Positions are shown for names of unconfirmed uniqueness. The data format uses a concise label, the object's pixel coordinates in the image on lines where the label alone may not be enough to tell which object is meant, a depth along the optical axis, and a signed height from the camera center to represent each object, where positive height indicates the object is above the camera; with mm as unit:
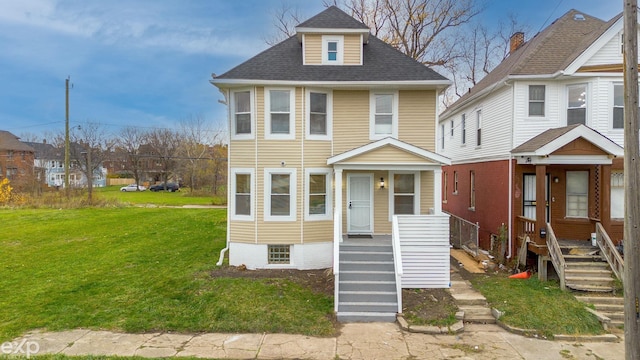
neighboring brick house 10023 +1413
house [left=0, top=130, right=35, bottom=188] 46531 +3352
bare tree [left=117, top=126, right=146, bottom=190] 54441 +6705
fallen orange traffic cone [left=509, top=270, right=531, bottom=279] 10164 -2886
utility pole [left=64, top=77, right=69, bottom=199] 25203 +3695
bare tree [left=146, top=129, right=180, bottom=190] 49250 +5449
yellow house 10844 +1294
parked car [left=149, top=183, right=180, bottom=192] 47812 -1041
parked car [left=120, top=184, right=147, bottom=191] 50906 -1254
